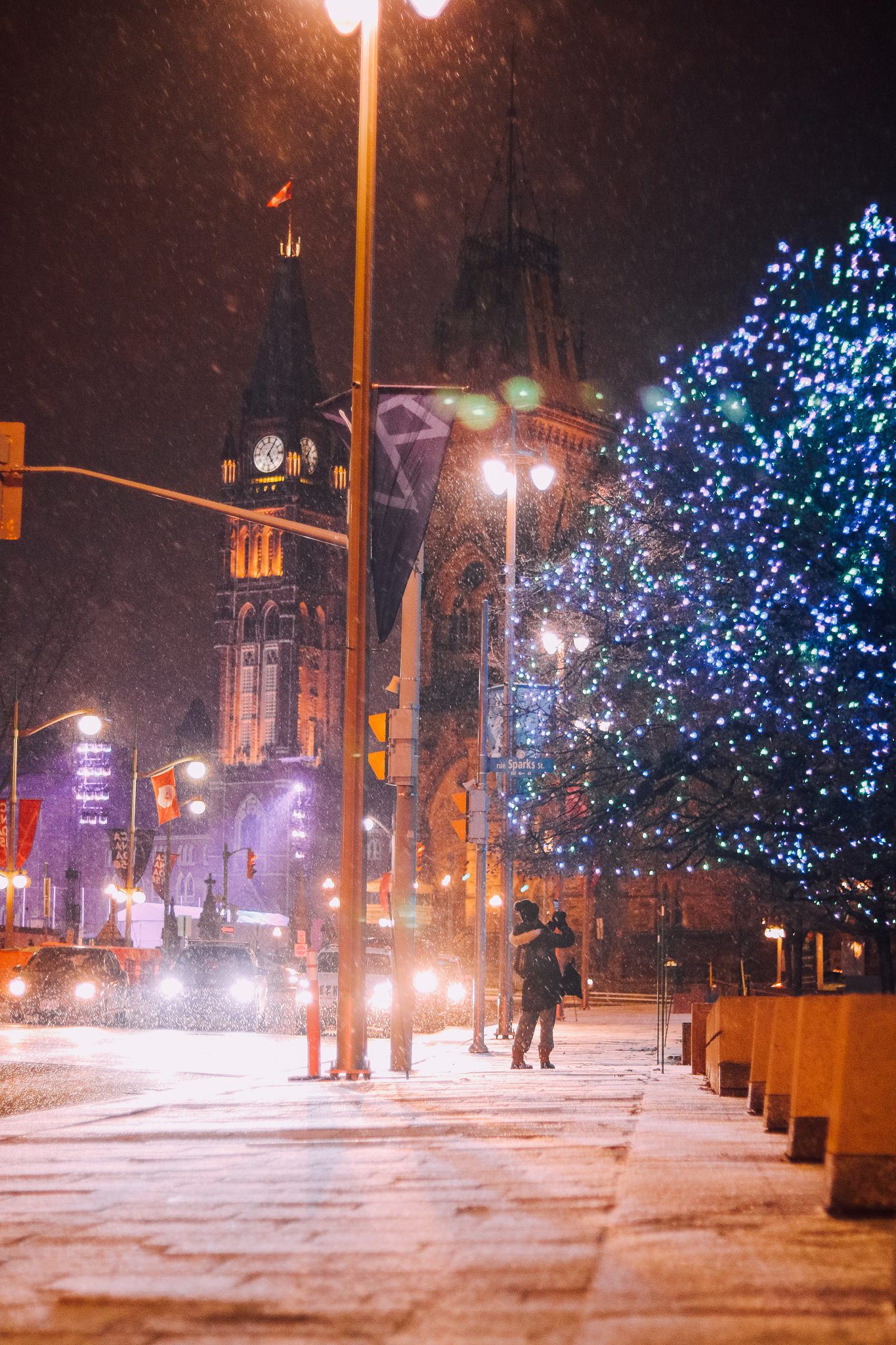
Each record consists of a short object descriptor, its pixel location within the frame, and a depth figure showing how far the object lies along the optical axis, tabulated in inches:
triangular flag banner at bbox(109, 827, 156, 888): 2117.4
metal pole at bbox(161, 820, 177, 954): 2443.4
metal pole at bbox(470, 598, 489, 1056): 956.0
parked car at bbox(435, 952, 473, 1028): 1505.9
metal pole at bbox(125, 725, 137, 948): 2014.0
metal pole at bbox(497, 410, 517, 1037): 1133.1
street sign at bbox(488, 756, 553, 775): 1018.1
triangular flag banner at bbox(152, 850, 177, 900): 2388.0
